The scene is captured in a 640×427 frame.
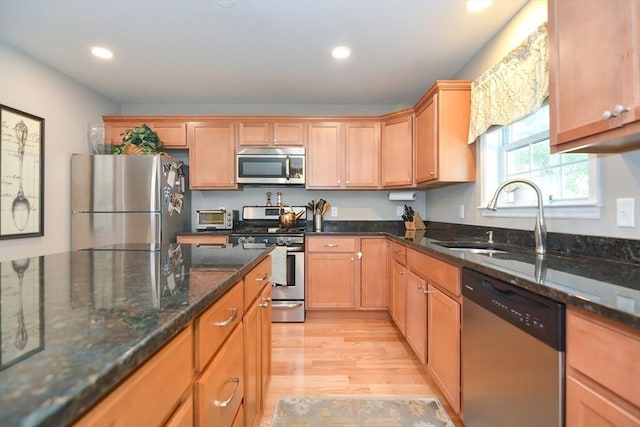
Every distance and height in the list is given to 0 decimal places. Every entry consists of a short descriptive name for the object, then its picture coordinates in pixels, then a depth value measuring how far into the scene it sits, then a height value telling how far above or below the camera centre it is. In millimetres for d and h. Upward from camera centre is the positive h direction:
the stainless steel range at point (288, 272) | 3088 -587
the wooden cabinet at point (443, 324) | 1517 -612
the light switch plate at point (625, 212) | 1259 +11
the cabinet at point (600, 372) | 678 -387
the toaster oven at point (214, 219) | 3424 -50
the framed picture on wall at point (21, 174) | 2357 +332
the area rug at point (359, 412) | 1628 -1116
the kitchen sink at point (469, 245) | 2025 -206
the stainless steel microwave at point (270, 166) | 3398 +547
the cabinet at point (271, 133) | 3445 +927
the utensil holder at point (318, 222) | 3554 -87
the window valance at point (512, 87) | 1677 +810
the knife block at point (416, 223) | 3428 -101
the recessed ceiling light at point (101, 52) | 2467 +1355
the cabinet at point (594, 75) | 946 +489
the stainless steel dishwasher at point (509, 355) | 896 -501
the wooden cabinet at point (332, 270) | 3145 -575
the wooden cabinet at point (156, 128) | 3412 +983
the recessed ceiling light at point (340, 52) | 2448 +1346
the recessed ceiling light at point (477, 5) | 1895 +1333
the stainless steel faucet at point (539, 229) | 1537 -73
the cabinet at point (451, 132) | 2451 +678
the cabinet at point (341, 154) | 3457 +691
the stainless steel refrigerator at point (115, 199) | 2928 +150
